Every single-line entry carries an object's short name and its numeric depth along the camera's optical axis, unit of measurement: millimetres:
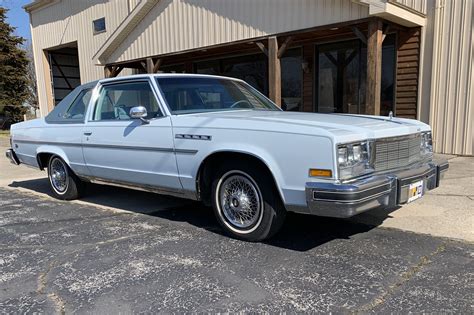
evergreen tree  23125
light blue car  3248
